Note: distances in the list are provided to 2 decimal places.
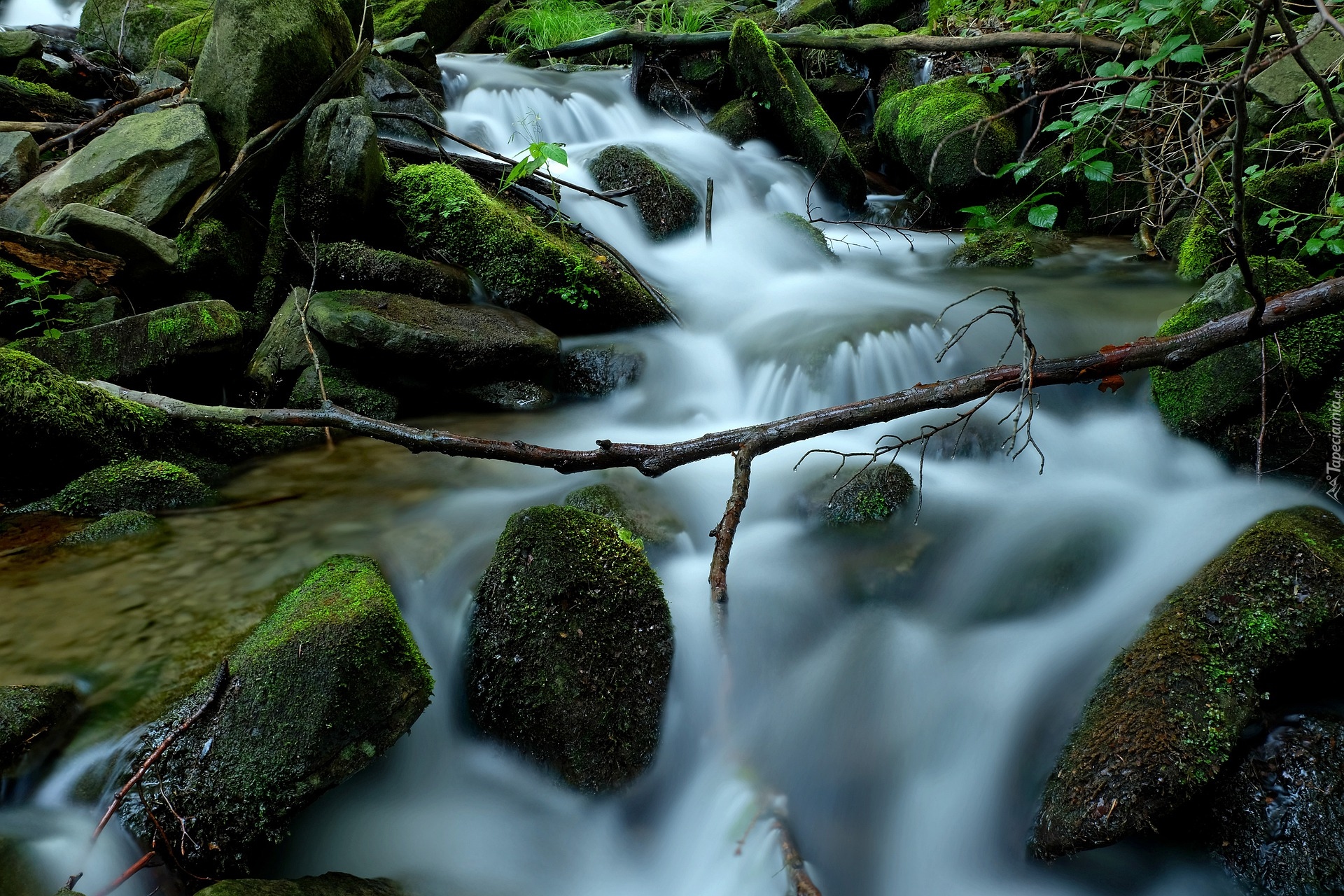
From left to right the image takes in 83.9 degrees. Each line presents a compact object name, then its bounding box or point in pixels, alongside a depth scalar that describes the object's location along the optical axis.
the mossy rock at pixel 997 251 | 6.55
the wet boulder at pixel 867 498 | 3.73
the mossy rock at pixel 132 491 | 3.61
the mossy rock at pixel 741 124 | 8.63
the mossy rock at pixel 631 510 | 3.60
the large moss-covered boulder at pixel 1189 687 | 2.25
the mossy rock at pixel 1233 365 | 3.28
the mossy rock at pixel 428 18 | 10.31
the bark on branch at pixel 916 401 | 2.55
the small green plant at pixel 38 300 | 4.17
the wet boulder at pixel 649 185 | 6.82
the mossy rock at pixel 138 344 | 4.15
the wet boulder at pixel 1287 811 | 2.19
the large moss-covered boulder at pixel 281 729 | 2.14
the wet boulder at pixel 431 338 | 4.57
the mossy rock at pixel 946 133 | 7.27
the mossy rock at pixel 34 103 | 6.32
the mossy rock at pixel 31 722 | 2.20
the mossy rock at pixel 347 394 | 4.52
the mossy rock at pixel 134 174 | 4.84
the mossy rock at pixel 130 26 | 8.46
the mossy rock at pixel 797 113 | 8.05
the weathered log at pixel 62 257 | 4.25
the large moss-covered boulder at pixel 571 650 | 2.58
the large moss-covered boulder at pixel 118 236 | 4.37
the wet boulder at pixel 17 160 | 5.20
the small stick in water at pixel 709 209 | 6.89
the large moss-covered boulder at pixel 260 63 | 5.07
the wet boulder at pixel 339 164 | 5.08
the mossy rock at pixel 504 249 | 5.34
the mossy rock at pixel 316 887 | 1.85
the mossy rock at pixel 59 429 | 3.56
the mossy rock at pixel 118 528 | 3.35
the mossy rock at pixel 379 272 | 5.07
